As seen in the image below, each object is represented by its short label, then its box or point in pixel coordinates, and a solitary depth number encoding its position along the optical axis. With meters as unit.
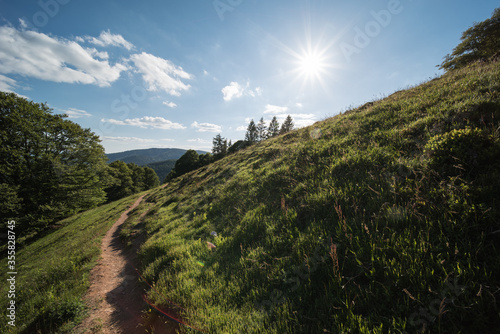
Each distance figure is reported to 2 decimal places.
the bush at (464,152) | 3.46
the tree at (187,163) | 58.23
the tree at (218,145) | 67.57
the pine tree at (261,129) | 72.19
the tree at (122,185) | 49.88
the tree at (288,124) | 63.09
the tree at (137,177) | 59.17
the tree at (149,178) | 67.11
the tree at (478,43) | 18.86
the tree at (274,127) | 68.08
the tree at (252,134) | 70.50
